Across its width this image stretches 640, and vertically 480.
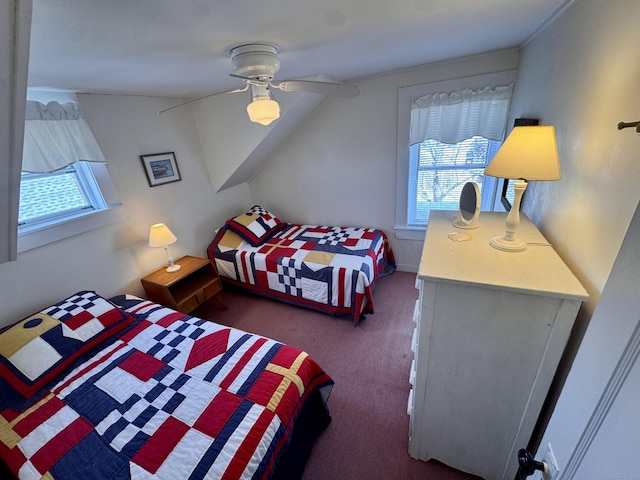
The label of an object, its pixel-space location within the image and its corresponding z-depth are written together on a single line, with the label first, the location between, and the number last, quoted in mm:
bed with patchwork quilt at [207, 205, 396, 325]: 2273
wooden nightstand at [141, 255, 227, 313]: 2193
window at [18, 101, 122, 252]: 1623
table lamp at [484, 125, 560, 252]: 912
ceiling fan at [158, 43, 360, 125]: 1226
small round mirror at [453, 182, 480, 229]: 1249
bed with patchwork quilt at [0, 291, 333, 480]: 994
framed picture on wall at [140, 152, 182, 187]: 2295
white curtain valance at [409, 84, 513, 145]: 2139
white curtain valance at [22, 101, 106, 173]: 1590
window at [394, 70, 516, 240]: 2184
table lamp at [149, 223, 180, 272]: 2178
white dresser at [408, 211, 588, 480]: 887
